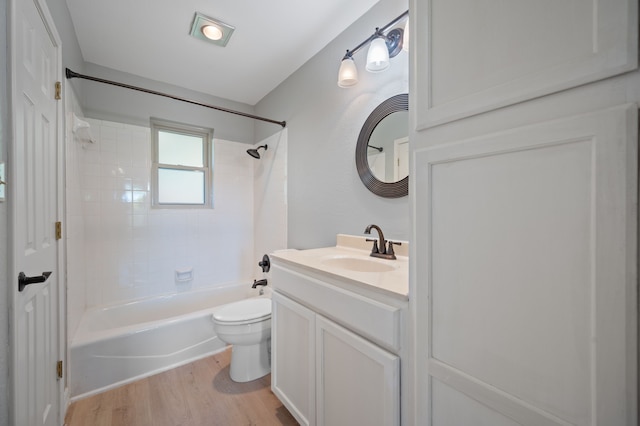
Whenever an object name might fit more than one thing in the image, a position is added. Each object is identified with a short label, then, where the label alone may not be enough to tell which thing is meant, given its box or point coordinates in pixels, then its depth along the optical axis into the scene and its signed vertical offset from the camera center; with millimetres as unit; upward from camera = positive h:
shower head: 2767 +639
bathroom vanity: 874 -518
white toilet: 1754 -881
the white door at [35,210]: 881 +7
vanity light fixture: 1406 +925
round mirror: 1477 +383
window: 2633 +502
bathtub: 1687 -978
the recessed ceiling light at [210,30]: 1732 +1289
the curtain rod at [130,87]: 1563 +867
